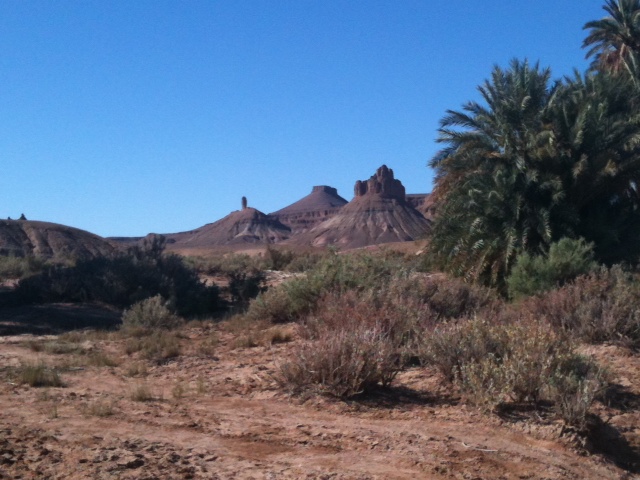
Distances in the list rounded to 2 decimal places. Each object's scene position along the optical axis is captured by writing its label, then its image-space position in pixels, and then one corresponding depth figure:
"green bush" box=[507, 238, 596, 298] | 15.27
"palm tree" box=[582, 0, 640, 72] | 31.85
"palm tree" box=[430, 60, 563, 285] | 19.80
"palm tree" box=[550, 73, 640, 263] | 20.19
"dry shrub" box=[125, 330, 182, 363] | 12.03
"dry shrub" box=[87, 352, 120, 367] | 11.33
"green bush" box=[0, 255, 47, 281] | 29.06
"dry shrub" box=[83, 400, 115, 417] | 7.59
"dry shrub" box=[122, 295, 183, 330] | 15.91
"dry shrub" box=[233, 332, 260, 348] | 12.83
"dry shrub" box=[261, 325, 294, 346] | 12.94
